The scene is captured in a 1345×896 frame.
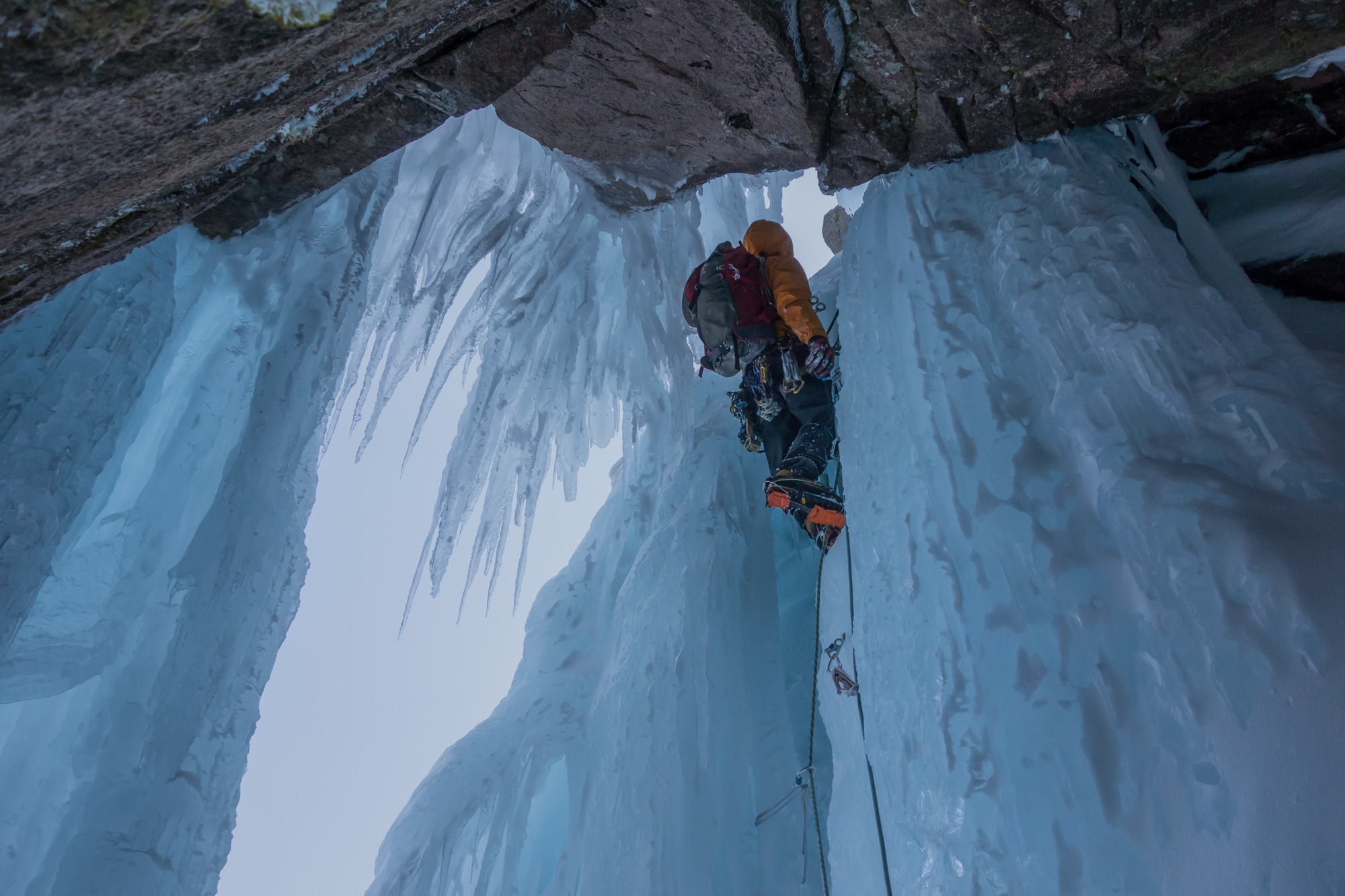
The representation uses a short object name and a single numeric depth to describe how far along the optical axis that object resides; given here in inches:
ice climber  144.9
